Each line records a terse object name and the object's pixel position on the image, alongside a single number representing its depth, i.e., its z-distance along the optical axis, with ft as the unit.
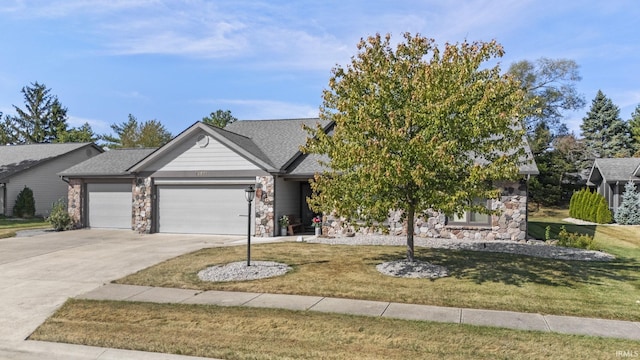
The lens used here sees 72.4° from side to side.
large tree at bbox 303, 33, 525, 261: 30.58
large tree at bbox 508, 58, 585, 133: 137.90
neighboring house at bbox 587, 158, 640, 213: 93.03
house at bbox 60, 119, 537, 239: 59.77
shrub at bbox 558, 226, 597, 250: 49.78
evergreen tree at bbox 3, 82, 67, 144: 197.23
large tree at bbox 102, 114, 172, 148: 141.90
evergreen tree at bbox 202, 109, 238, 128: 191.42
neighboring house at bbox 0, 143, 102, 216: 94.53
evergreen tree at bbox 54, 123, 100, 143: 174.09
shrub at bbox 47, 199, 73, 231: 68.54
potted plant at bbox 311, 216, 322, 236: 59.62
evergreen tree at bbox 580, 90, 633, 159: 156.97
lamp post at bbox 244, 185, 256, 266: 37.66
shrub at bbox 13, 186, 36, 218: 92.53
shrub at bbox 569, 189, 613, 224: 86.69
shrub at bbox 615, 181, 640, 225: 84.12
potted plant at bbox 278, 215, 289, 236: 60.34
